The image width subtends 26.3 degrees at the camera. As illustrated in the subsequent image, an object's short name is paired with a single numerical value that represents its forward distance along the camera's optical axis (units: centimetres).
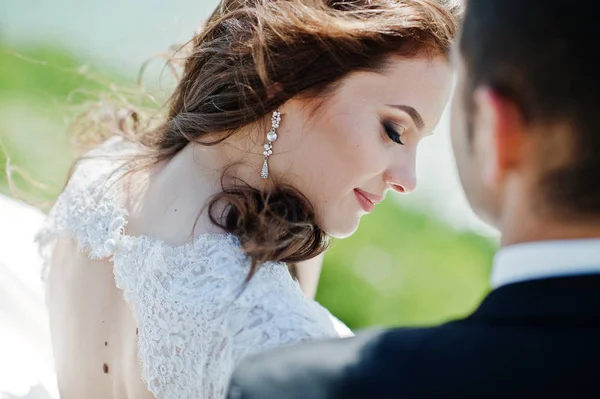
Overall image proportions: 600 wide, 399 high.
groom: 64
